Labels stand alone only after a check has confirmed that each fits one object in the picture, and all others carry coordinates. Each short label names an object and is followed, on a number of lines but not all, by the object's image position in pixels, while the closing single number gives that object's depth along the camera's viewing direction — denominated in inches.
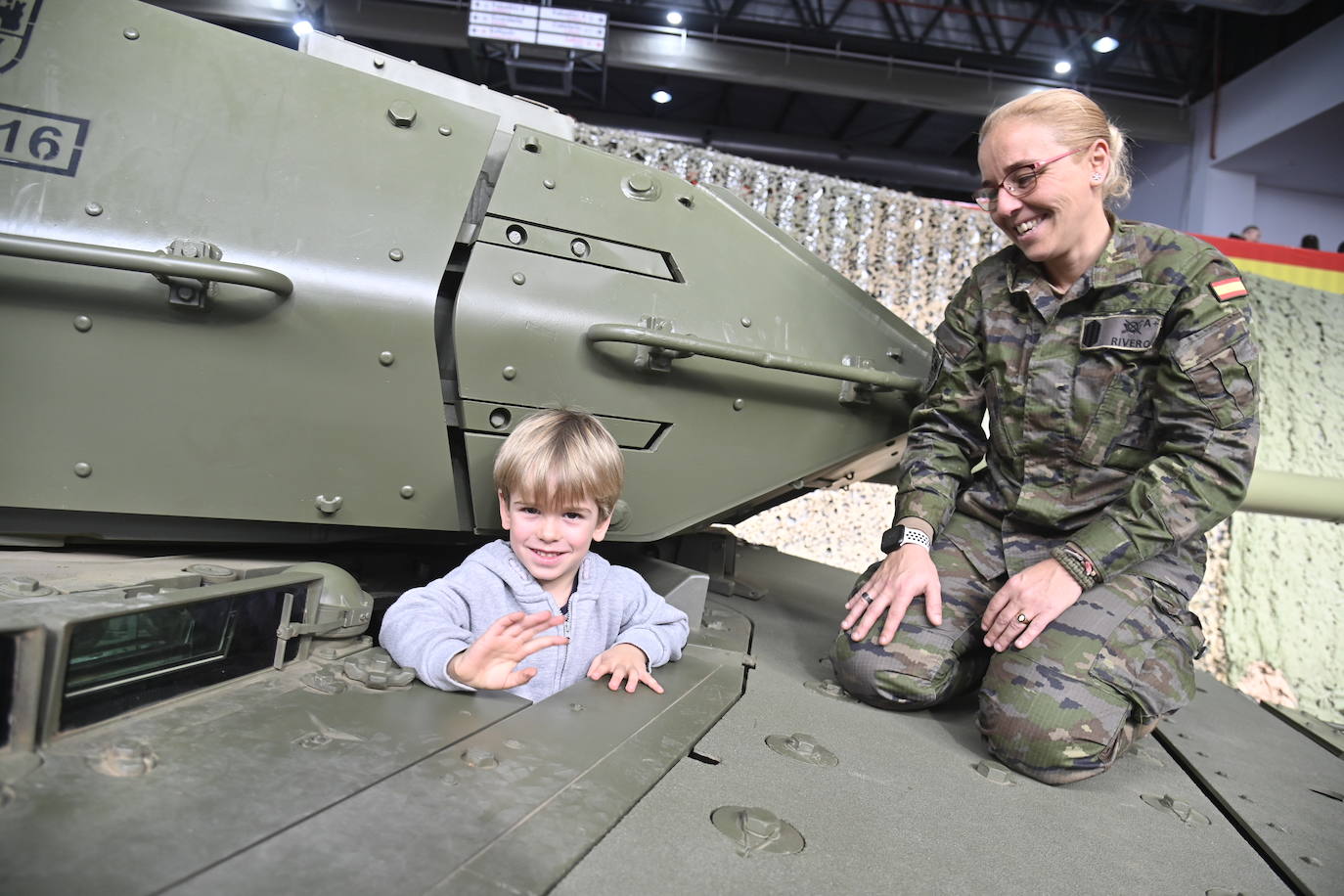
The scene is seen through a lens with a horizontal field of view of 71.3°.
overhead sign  327.3
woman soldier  77.2
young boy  67.3
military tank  45.4
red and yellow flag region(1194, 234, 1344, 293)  264.5
